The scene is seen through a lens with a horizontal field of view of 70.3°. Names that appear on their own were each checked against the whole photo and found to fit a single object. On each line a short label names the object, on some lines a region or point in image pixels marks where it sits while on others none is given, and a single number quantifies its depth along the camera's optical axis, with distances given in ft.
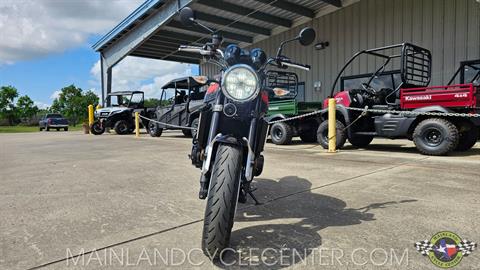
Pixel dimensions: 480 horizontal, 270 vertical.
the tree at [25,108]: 171.22
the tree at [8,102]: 164.28
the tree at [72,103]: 167.22
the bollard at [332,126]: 25.11
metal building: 36.19
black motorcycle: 7.08
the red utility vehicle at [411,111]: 20.86
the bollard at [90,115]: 59.19
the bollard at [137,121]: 48.15
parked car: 88.31
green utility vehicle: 30.94
